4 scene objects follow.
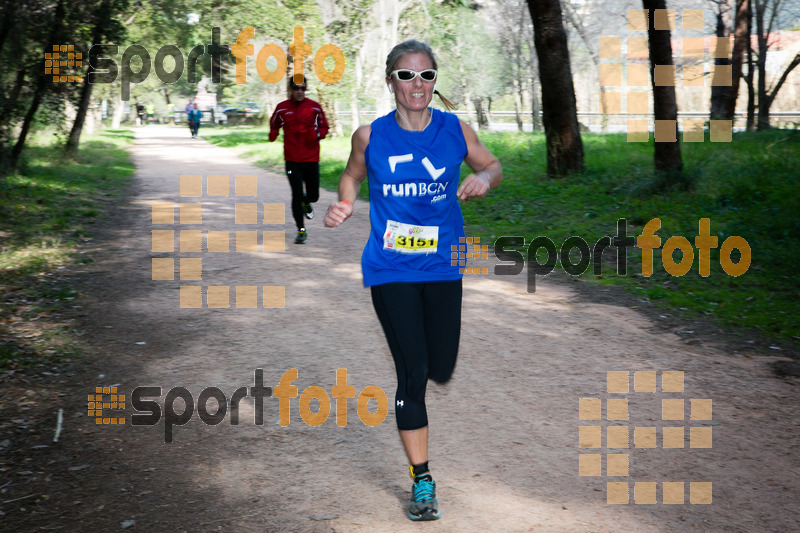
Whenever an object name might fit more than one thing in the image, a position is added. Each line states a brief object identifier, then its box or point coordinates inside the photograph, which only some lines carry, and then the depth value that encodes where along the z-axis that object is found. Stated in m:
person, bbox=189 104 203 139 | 46.86
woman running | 3.81
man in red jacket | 10.85
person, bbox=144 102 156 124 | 87.67
